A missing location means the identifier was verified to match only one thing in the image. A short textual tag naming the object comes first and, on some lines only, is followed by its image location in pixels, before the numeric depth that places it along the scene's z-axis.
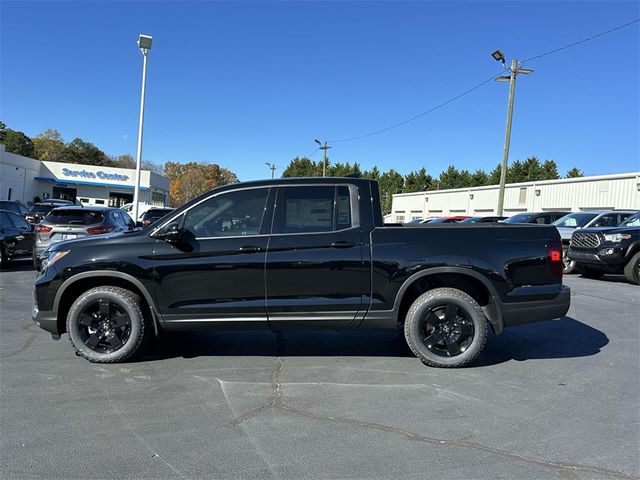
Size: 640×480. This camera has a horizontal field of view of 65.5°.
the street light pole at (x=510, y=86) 24.72
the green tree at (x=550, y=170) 58.72
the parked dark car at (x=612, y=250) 11.80
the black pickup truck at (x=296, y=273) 5.11
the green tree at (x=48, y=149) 83.69
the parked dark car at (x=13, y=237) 12.32
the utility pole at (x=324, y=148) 54.03
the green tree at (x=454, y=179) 61.84
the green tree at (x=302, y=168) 80.94
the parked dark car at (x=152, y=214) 23.04
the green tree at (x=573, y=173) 58.50
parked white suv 14.90
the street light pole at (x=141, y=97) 23.64
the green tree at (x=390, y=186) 67.94
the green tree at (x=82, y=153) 84.62
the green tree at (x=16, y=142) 74.38
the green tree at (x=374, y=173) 72.88
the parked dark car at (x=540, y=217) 17.22
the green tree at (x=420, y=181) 66.44
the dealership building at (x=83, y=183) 54.53
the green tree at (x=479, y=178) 61.09
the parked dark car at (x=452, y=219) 23.05
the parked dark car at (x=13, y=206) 18.58
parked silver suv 11.42
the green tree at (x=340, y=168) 77.05
